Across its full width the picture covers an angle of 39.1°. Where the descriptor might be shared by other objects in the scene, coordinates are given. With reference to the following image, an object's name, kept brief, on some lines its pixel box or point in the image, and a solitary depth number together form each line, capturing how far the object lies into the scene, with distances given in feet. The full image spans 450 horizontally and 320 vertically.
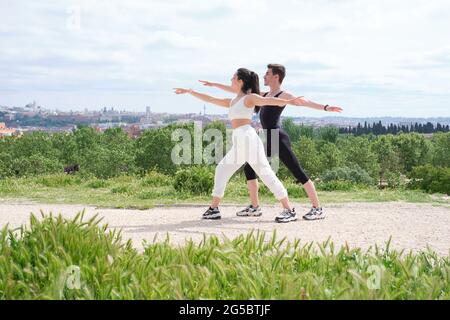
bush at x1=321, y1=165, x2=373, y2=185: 65.12
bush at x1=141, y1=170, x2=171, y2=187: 49.32
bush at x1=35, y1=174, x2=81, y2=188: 50.61
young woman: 27.73
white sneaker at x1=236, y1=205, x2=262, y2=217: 30.53
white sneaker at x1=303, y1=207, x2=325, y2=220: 29.14
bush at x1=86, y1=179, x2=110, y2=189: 49.38
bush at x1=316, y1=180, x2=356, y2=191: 46.92
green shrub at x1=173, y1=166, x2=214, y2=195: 40.91
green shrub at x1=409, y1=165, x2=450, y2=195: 50.31
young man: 28.68
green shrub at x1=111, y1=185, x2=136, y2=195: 43.65
